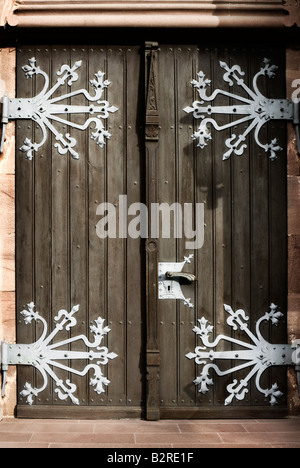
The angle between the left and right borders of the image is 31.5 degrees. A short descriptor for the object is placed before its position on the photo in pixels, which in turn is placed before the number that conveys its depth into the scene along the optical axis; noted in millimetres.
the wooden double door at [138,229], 3621
